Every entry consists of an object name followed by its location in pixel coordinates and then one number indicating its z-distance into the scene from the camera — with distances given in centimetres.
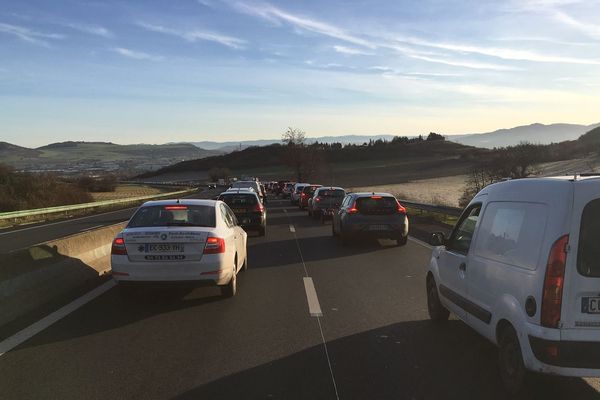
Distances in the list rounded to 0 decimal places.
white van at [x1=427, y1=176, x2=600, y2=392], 415
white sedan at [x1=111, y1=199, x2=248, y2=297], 786
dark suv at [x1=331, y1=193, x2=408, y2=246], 1550
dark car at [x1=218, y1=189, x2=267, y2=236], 1814
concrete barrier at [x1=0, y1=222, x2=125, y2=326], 740
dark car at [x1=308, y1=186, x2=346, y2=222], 2489
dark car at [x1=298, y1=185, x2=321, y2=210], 3376
